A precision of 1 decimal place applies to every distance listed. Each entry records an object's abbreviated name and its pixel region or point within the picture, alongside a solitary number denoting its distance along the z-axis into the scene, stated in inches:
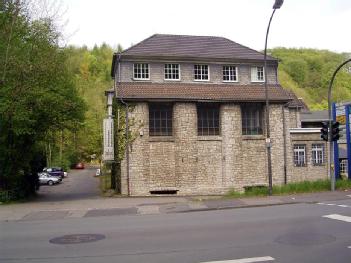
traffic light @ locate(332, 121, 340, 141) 966.4
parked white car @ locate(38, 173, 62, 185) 2271.2
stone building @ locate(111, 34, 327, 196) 1294.3
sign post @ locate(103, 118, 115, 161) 1250.0
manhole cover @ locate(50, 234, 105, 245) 450.9
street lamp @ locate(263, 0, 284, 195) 868.0
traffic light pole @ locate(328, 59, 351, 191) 960.3
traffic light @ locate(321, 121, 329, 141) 975.5
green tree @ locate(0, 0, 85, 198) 1071.0
